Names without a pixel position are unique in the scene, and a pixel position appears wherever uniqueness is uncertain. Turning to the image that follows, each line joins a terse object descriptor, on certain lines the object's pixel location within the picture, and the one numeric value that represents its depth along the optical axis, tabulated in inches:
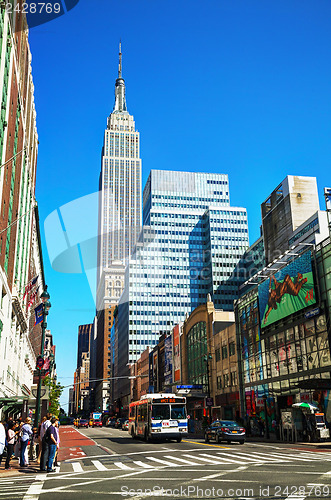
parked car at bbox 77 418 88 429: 3681.1
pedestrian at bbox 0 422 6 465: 661.3
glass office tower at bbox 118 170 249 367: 6043.3
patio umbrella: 1282.0
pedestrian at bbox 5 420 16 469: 814.2
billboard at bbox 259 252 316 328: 1572.3
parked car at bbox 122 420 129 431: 2709.2
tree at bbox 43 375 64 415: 3383.4
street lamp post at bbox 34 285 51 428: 1035.9
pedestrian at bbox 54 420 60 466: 721.8
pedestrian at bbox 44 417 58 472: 693.3
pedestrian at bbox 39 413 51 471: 719.1
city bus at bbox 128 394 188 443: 1333.7
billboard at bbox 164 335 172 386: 3599.9
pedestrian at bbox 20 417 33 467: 813.2
